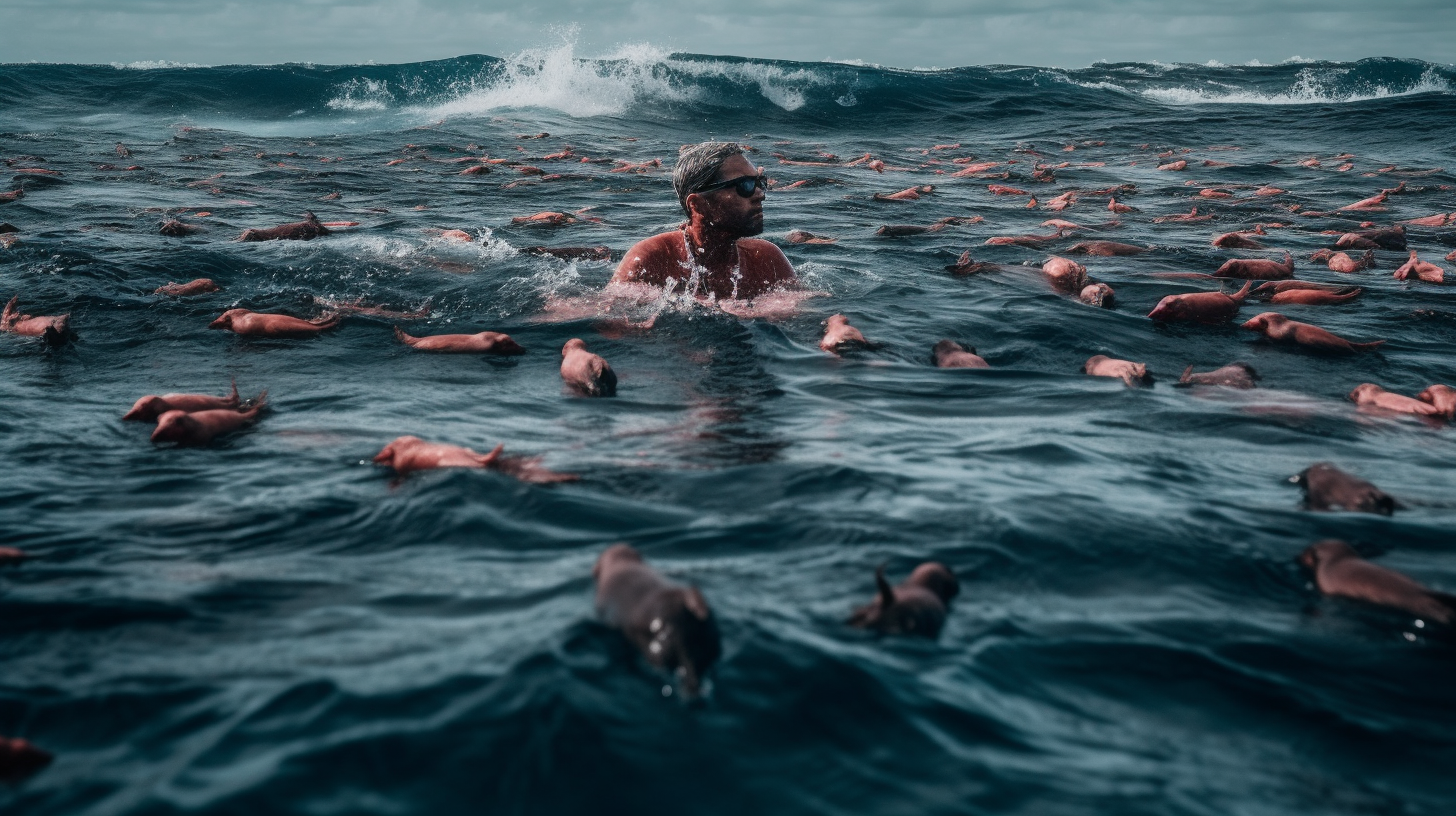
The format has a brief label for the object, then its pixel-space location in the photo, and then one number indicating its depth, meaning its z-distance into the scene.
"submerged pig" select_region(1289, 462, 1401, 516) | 5.12
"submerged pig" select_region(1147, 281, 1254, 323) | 9.14
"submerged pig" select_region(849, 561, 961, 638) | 3.79
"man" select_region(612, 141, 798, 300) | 8.70
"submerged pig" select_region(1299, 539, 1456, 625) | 3.96
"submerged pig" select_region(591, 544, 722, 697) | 3.43
